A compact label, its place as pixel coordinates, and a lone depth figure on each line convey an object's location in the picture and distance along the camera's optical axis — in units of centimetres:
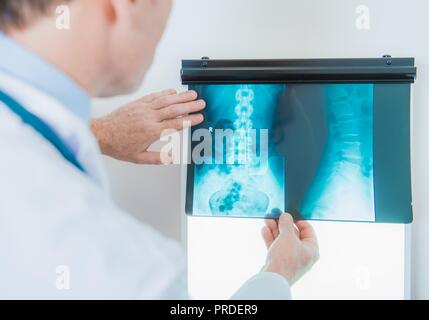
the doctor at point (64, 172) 47
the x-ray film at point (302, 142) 95
